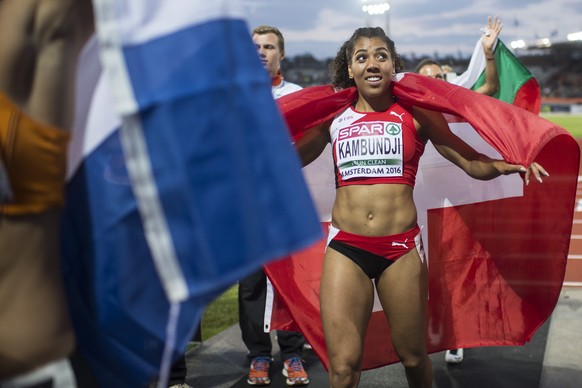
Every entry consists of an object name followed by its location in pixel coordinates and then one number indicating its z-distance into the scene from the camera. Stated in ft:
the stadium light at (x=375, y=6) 96.17
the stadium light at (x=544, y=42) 205.11
